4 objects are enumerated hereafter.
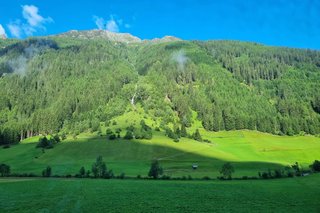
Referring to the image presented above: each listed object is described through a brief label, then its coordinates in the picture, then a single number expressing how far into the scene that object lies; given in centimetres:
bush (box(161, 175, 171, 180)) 11875
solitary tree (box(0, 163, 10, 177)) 12912
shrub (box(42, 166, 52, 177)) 12619
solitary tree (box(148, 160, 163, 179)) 12069
